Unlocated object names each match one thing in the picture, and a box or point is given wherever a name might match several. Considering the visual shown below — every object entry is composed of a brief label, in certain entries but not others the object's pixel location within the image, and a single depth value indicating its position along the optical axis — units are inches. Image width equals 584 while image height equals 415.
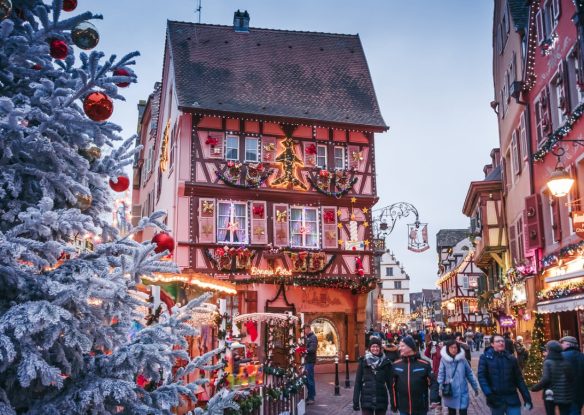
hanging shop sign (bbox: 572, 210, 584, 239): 500.4
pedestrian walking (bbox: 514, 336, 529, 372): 758.4
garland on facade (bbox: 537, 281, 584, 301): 573.2
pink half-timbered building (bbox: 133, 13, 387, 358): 1000.2
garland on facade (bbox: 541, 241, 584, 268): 575.5
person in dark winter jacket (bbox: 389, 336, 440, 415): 331.9
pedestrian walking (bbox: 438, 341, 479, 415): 386.9
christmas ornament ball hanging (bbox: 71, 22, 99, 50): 179.3
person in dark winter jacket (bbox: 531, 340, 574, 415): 365.4
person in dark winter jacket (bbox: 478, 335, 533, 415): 347.3
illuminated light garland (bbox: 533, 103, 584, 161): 584.5
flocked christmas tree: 161.3
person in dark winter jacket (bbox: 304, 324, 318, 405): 627.2
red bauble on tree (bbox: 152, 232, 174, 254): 280.4
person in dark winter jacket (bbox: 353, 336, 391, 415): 352.5
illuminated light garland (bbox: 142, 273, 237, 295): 500.7
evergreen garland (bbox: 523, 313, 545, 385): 665.2
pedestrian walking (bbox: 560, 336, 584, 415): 368.5
